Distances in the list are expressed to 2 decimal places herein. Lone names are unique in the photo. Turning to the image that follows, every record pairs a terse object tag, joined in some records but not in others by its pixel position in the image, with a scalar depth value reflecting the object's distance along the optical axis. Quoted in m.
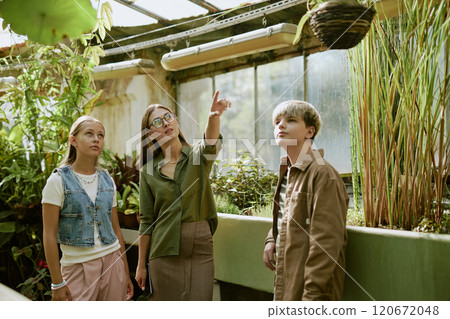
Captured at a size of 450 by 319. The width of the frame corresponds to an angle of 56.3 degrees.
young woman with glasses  1.69
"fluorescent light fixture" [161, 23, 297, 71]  2.93
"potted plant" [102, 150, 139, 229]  2.85
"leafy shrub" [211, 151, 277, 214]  2.93
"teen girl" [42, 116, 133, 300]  1.62
